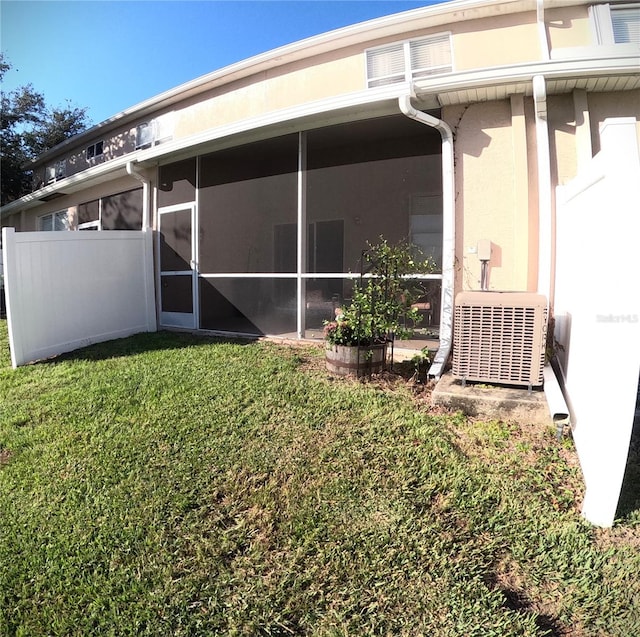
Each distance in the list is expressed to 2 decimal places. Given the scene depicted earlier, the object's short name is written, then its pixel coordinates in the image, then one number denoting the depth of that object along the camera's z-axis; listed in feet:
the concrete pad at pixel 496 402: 10.32
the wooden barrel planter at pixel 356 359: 13.39
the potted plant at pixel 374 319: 13.44
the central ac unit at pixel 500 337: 10.82
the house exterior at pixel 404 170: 13.39
